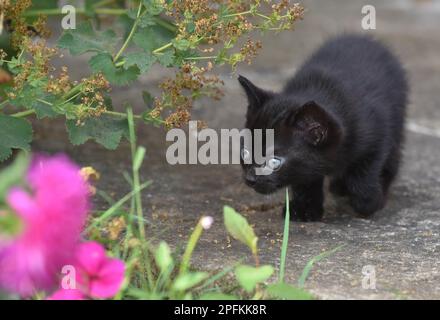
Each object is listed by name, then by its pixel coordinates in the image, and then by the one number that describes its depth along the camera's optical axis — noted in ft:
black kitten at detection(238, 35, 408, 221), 4.75
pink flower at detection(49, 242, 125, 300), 4.11
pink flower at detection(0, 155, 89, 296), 3.87
